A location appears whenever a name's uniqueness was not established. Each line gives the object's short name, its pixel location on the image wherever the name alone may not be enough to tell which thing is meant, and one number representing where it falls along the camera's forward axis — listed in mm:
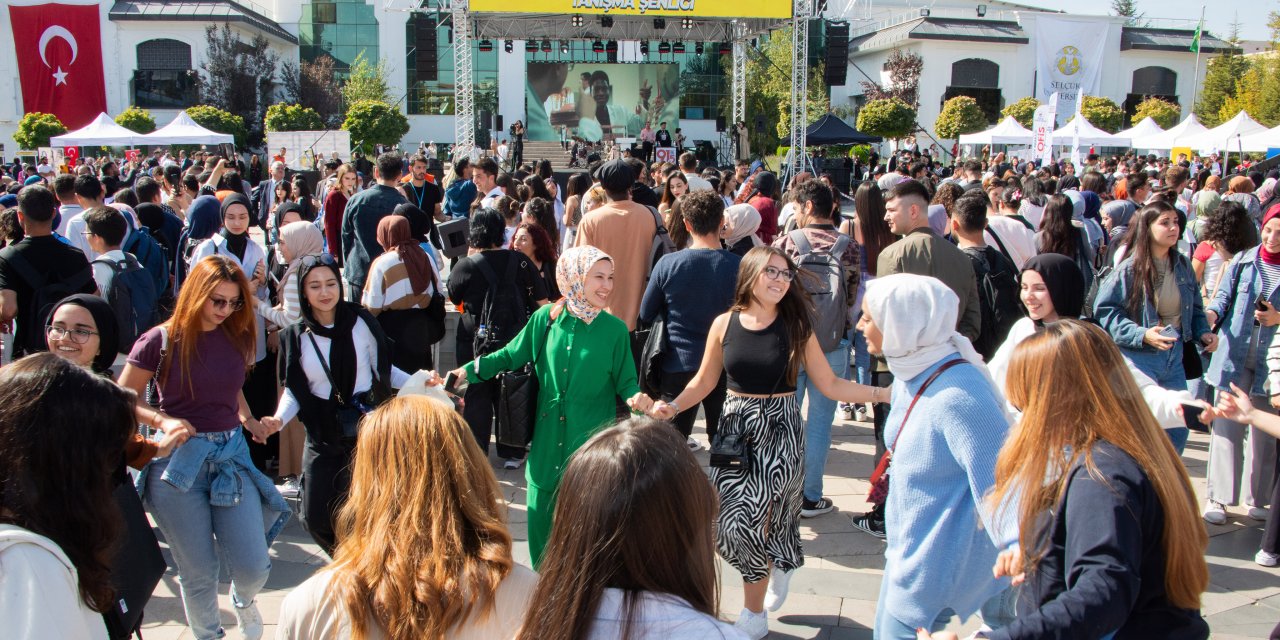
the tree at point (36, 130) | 30781
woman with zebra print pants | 3721
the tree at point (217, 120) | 31659
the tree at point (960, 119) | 34000
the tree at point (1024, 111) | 37594
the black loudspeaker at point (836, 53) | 21438
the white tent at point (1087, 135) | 23219
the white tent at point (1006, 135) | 24766
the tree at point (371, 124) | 33781
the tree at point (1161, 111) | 35250
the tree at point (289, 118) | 31016
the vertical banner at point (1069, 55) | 44125
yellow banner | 19906
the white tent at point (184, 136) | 24484
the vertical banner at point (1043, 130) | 17312
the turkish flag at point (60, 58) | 43094
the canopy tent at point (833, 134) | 22391
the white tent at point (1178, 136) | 22094
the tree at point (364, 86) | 41094
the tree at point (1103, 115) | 34188
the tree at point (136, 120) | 32094
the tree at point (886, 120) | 27203
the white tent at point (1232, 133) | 19281
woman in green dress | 3850
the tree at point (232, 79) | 42031
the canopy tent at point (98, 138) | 24219
